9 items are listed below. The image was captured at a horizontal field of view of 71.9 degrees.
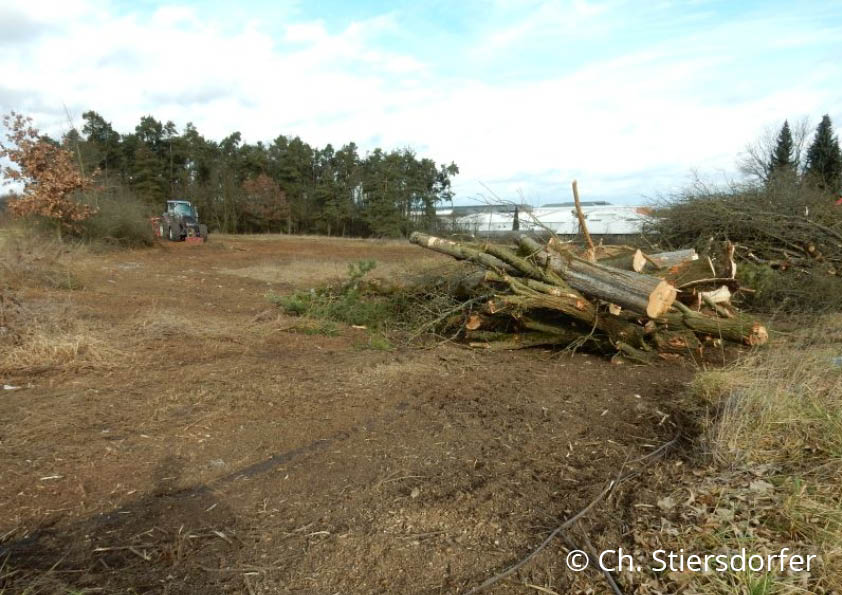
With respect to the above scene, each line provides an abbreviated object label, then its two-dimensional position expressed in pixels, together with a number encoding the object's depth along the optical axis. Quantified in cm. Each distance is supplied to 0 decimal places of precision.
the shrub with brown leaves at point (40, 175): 1705
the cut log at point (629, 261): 697
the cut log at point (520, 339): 640
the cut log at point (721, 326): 588
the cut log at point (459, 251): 654
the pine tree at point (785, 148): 2903
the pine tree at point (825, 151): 3088
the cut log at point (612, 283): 566
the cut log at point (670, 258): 709
